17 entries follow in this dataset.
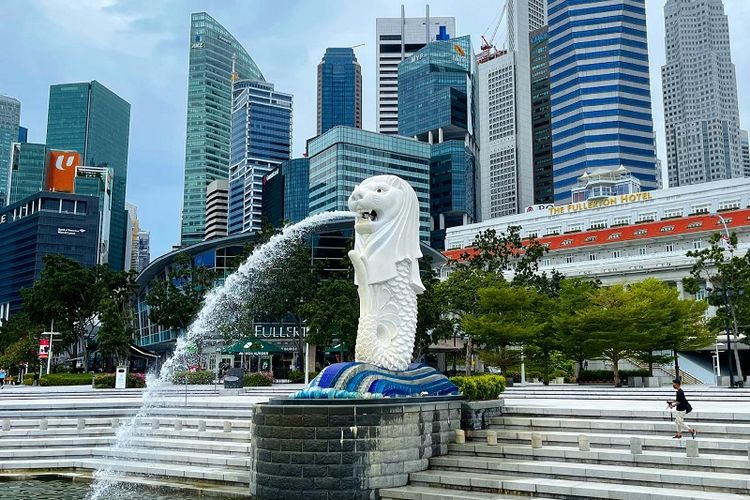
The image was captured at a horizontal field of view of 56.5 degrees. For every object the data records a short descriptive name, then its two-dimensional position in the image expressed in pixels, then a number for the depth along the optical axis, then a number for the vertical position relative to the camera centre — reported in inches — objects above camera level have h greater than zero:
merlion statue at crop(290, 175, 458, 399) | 703.1 +78.2
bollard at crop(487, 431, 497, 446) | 649.0 -71.7
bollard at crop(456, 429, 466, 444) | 672.4 -73.6
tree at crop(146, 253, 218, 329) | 1947.6 +170.9
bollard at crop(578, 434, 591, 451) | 599.8 -70.2
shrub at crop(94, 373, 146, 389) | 1550.2 -52.1
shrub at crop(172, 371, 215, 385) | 1670.8 -45.7
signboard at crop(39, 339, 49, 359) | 1943.9 +25.3
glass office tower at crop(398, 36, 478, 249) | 6540.4 +2404.7
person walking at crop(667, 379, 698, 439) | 601.3 -44.6
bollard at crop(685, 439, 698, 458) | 550.0 -68.7
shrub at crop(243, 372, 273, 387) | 1537.8 -46.1
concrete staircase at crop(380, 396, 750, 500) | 519.5 -83.4
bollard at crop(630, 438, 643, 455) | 577.7 -70.6
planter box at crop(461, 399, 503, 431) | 700.8 -54.5
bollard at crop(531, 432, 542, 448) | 623.2 -71.4
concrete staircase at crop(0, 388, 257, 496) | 713.7 -95.5
